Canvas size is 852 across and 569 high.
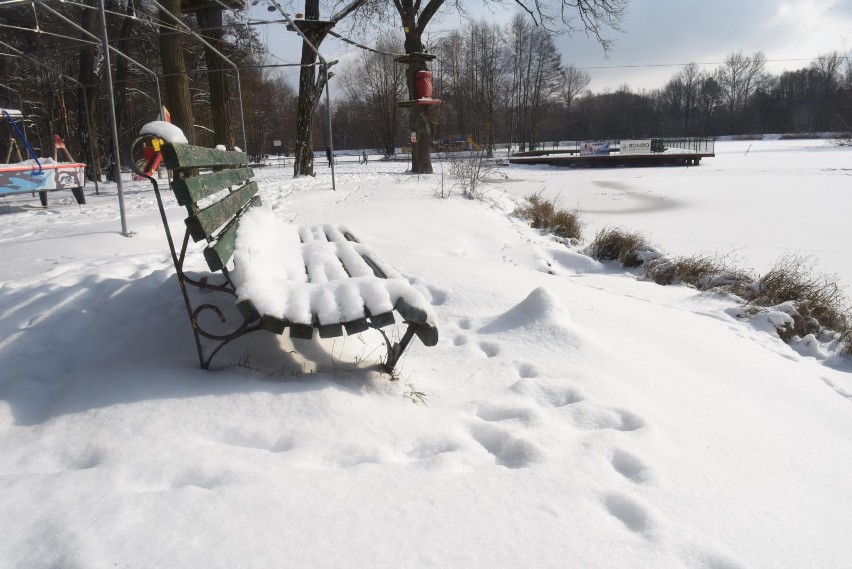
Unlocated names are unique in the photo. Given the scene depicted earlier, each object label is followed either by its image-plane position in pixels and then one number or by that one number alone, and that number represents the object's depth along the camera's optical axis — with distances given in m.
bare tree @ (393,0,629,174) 15.79
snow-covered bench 2.08
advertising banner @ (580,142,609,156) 29.92
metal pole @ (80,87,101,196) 12.35
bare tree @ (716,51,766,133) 76.44
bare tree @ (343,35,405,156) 47.25
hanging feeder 15.32
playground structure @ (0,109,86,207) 7.97
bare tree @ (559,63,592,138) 61.68
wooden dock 27.19
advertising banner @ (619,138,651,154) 30.22
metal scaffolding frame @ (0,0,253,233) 5.34
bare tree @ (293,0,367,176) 14.20
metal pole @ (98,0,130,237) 5.37
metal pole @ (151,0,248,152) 8.88
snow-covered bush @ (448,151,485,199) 10.98
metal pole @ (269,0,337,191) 8.22
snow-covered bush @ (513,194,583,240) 8.41
